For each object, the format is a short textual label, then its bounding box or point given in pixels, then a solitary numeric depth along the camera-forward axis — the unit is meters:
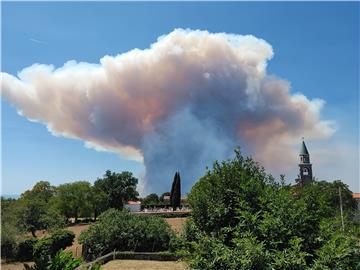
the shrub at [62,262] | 7.33
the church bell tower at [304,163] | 90.77
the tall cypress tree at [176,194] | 63.32
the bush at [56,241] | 29.59
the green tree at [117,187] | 75.44
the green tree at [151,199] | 83.88
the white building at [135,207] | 73.00
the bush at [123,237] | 26.78
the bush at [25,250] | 30.81
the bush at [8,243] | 29.89
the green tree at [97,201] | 61.94
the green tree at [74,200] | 59.38
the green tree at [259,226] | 10.00
